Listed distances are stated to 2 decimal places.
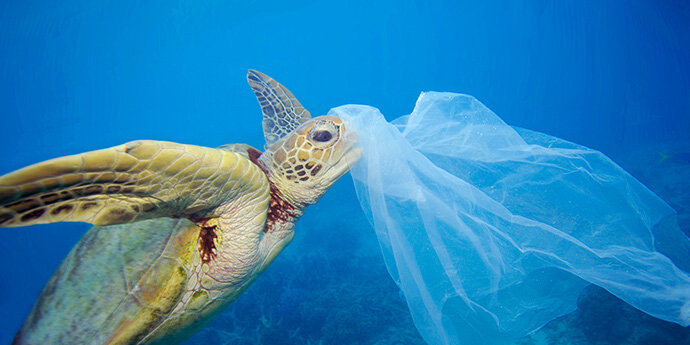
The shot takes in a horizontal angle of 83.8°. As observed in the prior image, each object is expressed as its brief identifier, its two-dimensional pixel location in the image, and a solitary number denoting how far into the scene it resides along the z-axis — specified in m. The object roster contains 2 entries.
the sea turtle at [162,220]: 0.38
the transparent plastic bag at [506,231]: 0.52
